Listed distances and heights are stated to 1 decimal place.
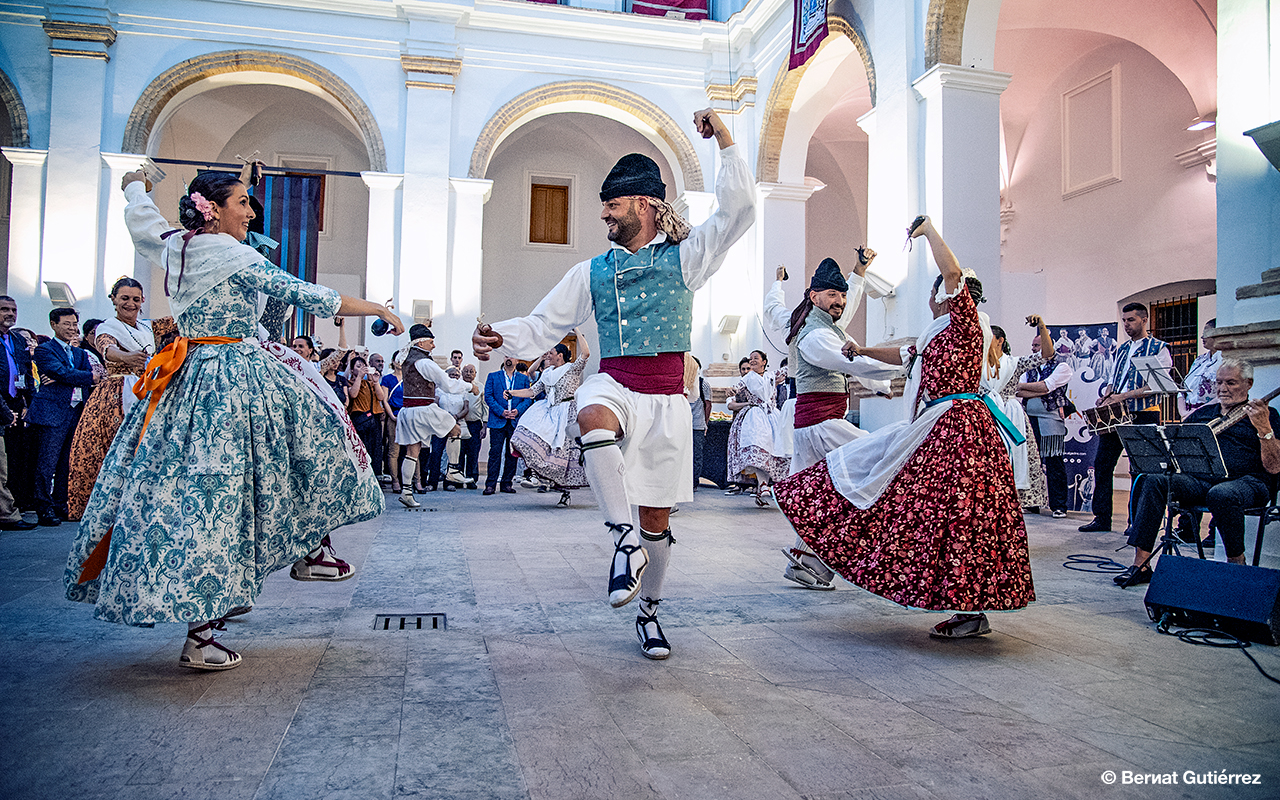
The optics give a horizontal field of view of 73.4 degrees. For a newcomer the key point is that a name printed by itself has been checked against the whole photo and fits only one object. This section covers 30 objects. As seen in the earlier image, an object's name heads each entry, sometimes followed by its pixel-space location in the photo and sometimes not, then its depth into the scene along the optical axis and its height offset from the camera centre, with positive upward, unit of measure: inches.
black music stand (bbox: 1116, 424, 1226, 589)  167.8 -1.8
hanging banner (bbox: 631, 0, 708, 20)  560.1 +275.9
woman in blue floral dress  97.8 -5.4
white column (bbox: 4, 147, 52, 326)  458.9 +98.2
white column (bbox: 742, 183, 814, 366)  517.3 +119.9
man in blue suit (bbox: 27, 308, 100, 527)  244.4 +3.3
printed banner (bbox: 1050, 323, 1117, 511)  350.9 +34.1
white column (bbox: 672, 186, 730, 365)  546.6 +80.9
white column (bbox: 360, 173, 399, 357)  498.6 +107.9
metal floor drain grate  127.3 -30.3
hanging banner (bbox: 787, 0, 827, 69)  402.9 +195.9
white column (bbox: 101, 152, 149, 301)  469.1 +102.7
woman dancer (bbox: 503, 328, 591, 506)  312.8 -4.7
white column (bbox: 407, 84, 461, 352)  497.7 +128.3
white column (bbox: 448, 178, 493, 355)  505.7 +99.1
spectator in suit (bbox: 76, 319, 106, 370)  252.8 +21.5
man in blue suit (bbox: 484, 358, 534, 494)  380.5 +3.3
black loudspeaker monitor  123.2 -23.0
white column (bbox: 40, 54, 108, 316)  462.0 +127.0
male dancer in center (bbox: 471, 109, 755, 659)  115.1 +12.3
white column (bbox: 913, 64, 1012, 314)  330.0 +108.4
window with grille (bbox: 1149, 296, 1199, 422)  465.1 +64.7
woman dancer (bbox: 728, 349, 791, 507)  332.2 -2.7
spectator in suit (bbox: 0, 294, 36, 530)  236.1 -3.8
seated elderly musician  161.9 -7.7
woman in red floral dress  122.3 -9.6
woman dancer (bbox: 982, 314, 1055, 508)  232.4 +10.8
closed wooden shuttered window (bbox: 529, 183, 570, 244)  719.1 +177.9
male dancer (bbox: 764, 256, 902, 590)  167.0 +13.1
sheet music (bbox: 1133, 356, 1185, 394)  262.1 +21.1
